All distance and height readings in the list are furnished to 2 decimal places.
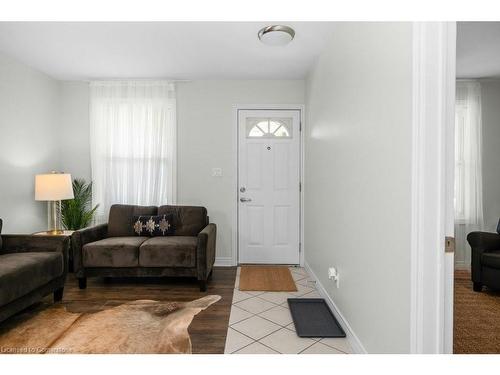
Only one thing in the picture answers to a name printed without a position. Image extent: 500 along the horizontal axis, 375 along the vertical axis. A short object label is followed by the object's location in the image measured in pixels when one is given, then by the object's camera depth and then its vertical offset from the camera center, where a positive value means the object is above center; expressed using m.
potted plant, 3.94 -0.31
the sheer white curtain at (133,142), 4.08 +0.58
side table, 3.51 -0.68
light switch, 4.16 +0.19
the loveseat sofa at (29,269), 2.22 -0.67
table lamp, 3.44 -0.03
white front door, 4.16 +0.00
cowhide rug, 2.05 -1.08
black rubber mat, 2.27 -1.07
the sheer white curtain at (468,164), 3.88 +0.30
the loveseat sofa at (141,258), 3.18 -0.74
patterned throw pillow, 3.62 -0.48
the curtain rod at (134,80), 4.07 +1.40
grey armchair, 3.01 -0.71
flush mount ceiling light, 2.72 +1.37
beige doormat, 3.26 -1.07
